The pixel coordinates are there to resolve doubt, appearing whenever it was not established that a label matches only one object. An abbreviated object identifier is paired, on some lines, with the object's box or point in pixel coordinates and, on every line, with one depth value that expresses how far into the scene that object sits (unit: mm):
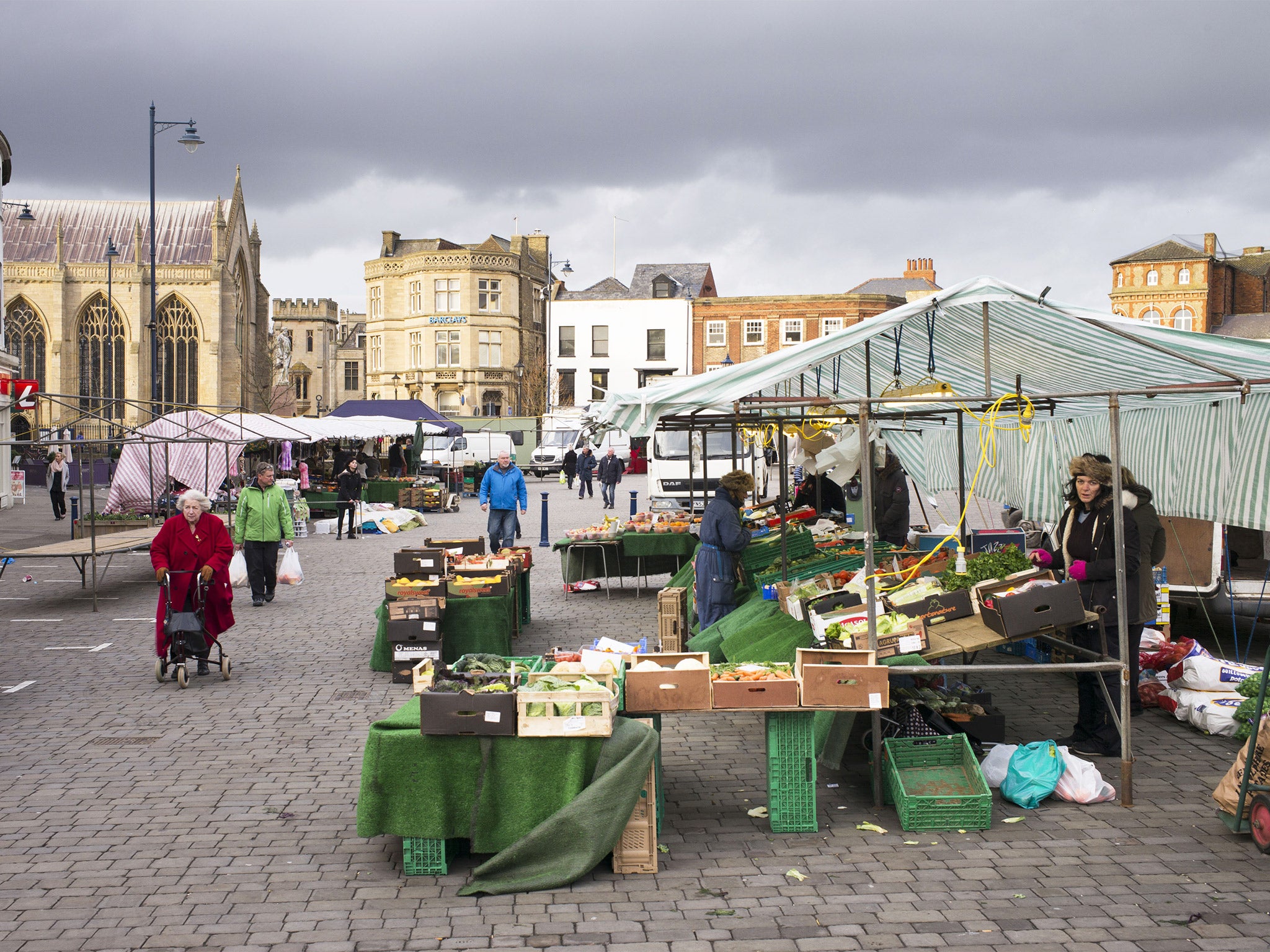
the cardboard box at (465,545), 12875
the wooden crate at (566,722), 5371
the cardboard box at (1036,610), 6516
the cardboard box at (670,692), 5895
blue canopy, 37188
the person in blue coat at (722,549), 9555
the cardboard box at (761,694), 5816
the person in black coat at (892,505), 12203
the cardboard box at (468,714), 5312
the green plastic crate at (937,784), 5918
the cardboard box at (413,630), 9930
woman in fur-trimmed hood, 7020
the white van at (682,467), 23766
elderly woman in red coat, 9477
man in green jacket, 13672
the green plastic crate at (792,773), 5891
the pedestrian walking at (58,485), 27688
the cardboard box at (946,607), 7027
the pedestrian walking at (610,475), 32219
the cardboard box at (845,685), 5840
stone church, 64375
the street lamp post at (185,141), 28991
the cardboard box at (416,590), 10461
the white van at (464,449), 44188
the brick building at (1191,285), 74500
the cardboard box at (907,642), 6633
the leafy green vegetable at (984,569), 7410
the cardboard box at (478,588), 10320
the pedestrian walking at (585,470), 35531
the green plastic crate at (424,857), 5352
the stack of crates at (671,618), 10664
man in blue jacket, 15688
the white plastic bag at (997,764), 6504
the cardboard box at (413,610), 9930
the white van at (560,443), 45906
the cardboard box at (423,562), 11406
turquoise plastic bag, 6277
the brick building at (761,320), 62531
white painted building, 63188
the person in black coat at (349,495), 23750
